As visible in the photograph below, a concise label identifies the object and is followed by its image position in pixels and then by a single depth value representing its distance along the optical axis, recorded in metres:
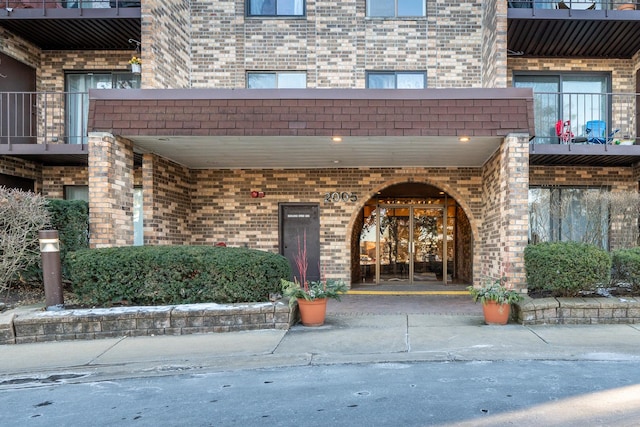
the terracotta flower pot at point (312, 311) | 7.41
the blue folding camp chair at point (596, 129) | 11.04
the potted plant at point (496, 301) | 7.33
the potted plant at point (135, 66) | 10.91
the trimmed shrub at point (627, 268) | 7.85
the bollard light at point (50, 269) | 7.40
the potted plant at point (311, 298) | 7.37
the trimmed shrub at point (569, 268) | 7.42
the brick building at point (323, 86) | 10.55
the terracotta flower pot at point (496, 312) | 7.34
